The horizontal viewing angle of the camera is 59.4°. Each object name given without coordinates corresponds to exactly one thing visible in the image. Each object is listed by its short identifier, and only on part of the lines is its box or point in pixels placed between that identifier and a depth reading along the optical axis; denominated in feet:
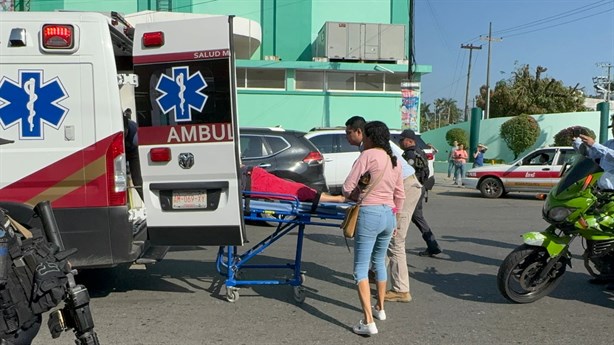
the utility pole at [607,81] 169.33
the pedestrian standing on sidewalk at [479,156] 62.25
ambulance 14.83
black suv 31.48
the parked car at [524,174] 46.26
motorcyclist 16.52
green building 72.69
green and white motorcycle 16.52
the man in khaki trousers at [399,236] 16.47
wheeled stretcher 16.58
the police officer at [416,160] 21.72
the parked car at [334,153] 38.17
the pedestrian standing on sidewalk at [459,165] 63.05
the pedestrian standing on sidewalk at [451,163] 66.18
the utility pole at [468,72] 162.09
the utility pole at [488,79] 128.46
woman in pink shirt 14.53
